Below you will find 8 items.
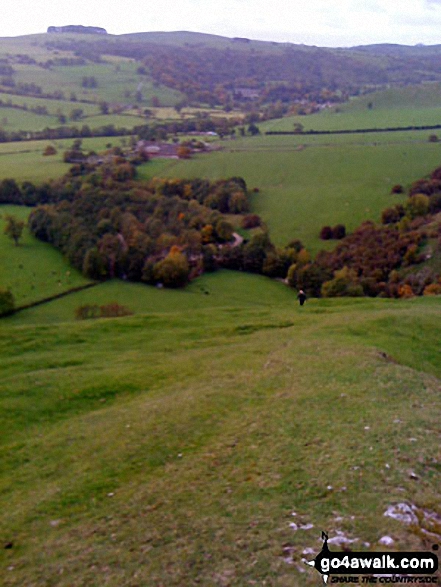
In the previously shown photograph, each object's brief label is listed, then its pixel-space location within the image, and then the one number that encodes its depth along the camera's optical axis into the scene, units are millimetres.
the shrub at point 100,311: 64812
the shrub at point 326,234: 109500
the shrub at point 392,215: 109762
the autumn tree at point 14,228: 99938
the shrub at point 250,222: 118125
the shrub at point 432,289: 67750
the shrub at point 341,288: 72375
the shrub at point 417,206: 108250
